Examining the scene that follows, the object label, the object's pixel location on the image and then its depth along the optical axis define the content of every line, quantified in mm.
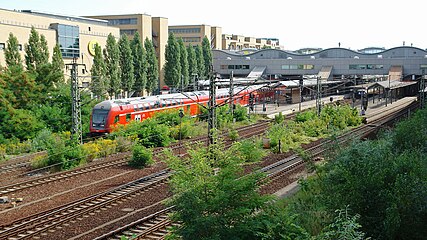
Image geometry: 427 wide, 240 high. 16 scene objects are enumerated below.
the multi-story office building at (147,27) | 78312
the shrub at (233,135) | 32375
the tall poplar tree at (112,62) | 54938
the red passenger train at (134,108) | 31734
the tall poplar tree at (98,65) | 53188
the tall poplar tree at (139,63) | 60688
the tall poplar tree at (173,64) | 67562
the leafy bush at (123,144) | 28422
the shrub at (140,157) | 23766
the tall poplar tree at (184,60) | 69875
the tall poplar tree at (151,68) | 63875
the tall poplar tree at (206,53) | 79250
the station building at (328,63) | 72688
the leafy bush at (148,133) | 29453
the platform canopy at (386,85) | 49734
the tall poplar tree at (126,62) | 57688
